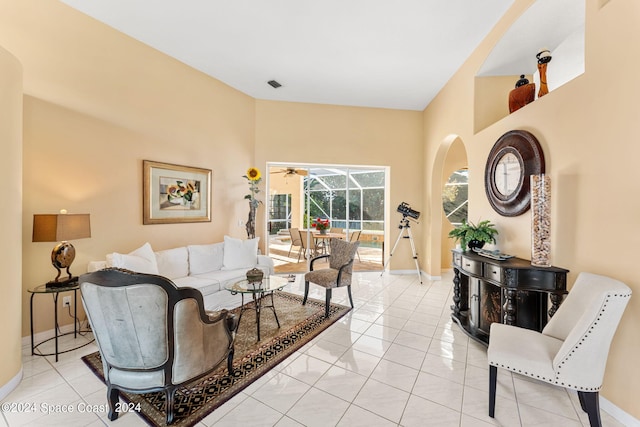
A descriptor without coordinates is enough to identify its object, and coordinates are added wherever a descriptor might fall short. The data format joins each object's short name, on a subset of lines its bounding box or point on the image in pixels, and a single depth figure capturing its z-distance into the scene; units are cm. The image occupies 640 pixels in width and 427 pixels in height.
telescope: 538
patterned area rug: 181
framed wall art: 365
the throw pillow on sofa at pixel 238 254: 406
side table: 239
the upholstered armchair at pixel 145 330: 153
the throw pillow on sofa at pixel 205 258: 374
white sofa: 294
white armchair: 155
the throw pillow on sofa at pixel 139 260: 276
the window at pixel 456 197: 631
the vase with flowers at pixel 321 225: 574
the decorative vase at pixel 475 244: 306
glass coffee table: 281
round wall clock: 260
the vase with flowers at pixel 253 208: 467
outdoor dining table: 574
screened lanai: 582
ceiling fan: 577
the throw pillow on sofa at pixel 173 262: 339
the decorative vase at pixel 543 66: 258
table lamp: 243
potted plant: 299
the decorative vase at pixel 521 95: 286
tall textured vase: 229
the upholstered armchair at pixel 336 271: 351
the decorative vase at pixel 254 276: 292
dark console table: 221
